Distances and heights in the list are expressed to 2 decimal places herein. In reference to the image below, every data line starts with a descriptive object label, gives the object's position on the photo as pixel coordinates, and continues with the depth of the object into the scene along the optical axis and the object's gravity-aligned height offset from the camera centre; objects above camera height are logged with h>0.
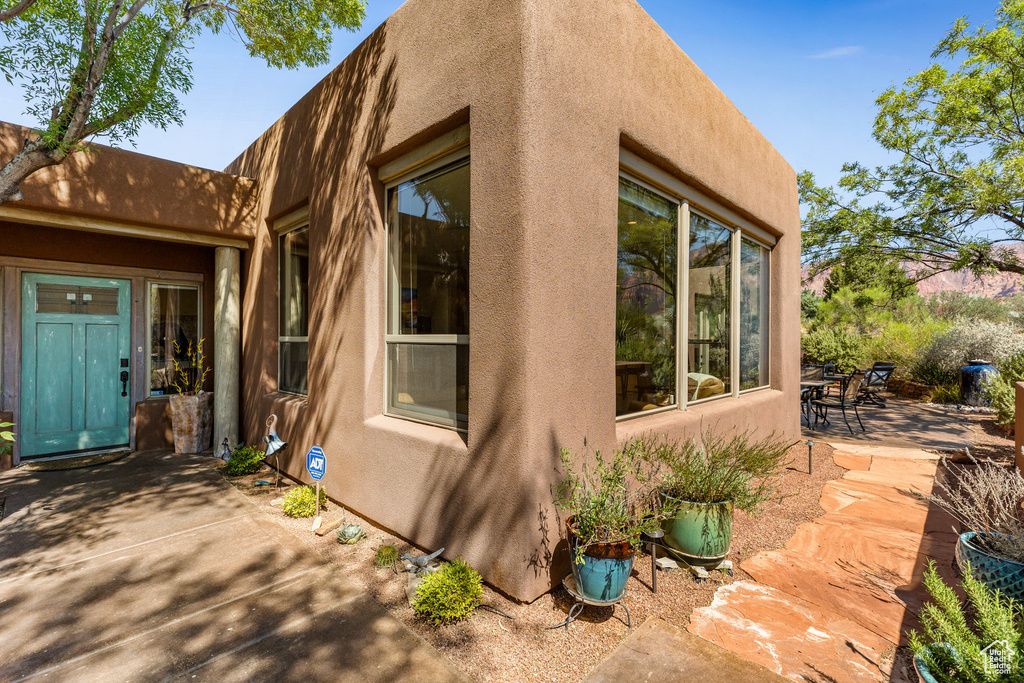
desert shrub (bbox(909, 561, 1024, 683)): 1.46 -1.01
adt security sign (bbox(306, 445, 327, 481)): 3.98 -1.05
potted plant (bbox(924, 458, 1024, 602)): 2.47 -1.17
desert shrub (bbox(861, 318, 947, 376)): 13.52 -0.03
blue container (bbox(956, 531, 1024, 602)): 2.46 -1.24
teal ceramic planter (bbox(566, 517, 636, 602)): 2.52 -1.26
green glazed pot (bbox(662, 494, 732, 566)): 3.12 -1.29
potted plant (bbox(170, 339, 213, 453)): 6.29 -0.88
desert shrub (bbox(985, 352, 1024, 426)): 7.52 -0.76
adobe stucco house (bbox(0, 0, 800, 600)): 2.79 +0.73
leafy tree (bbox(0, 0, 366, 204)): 3.91 +2.55
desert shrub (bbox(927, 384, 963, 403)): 11.30 -1.28
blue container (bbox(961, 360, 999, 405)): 10.25 -0.86
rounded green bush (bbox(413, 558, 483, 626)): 2.59 -1.45
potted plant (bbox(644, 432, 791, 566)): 3.13 -1.09
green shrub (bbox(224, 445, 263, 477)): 5.36 -1.40
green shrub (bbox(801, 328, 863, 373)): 15.05 -0.19
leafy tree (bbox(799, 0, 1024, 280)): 7.54 +3.29
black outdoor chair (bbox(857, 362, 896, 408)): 9.13 -0.70
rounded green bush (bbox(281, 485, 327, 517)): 4.18 -1.47
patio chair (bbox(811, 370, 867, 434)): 8.01 -0.96
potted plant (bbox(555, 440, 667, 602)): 2.53 -1.06
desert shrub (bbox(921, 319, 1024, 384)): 12.04 -0.07
